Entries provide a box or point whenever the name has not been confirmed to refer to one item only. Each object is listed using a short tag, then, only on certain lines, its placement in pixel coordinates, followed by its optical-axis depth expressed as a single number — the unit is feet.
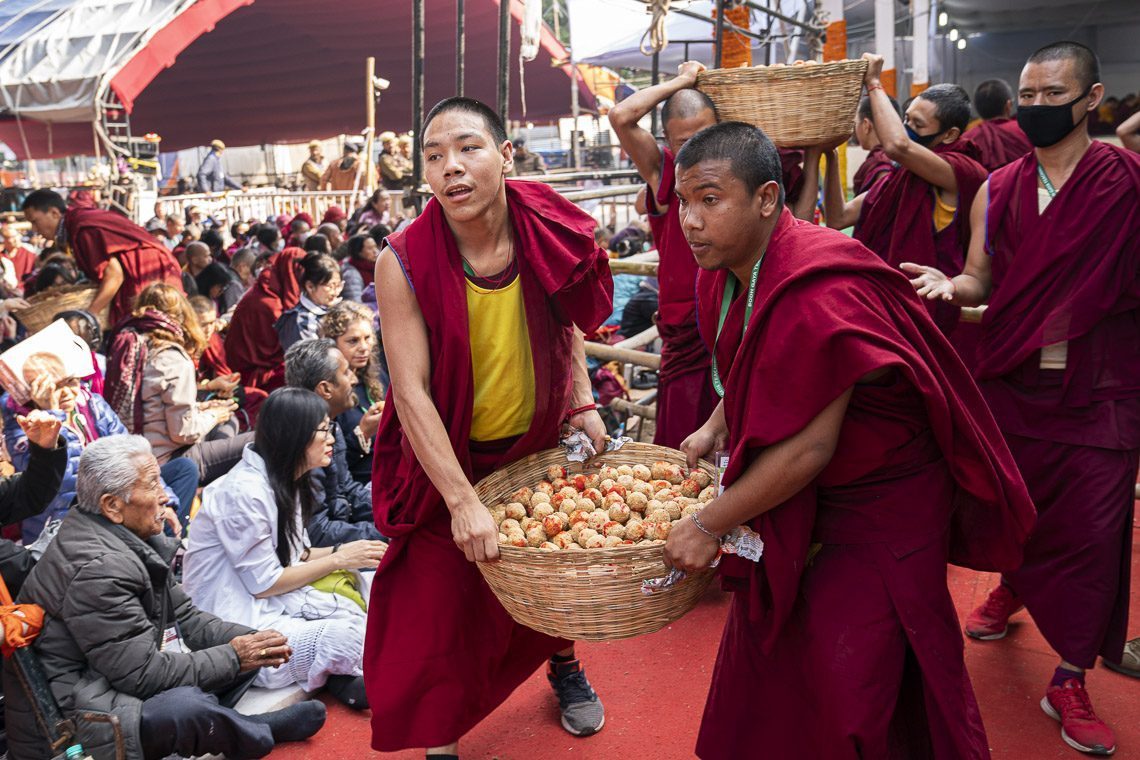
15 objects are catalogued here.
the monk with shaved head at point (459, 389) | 8.59
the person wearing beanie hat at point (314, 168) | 48.39
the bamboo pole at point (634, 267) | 16.37
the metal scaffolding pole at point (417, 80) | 20.35
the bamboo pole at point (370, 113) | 37.88
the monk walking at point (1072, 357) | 10.00
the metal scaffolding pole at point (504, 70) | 20.88
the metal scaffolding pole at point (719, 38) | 24.34
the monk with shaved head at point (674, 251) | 11.85
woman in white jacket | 11.18
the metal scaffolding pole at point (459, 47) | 21.03
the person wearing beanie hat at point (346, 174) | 45.19
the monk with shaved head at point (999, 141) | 15.17
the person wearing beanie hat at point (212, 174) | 50.47
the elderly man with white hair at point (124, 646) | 9.04
